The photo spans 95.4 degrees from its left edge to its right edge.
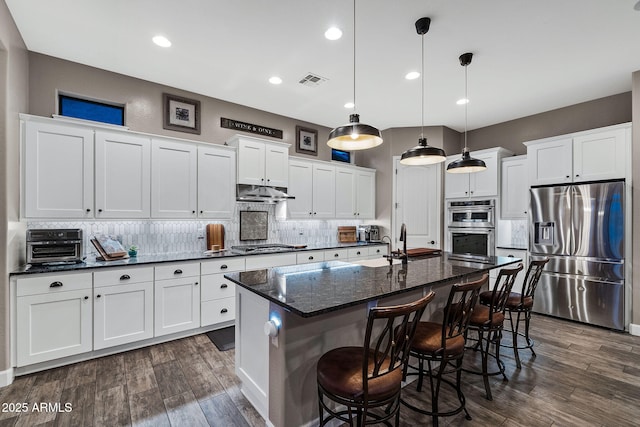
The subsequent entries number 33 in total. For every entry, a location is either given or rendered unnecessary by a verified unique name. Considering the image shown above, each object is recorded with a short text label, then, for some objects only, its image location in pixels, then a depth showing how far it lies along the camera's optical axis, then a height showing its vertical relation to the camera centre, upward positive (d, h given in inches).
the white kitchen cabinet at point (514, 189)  182.7 +16.3
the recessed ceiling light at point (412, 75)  138.9 +67.2
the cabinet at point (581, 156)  145.9 +31.3
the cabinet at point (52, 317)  99.9 -37.0
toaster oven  106.7 -12.2
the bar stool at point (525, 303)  111.1 -35.3
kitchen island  68.6 -28.1
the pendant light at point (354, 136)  82.7 +23.9
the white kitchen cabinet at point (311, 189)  188.9 +16.6
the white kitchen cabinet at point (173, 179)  137.3 +17.1
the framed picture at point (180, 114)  152.8 +54.0
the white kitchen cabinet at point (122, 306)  112.8 -37.4
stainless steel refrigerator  143.7 -18.8
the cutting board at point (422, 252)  137.7 -18.6
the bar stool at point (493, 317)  89.6 -34.4
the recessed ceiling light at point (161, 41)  111.8 +67.5
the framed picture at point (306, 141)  206.8 +53.1
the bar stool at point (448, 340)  73.9 -33.7
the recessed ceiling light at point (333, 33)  106.7 +67.5
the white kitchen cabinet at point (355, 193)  213.5 +16.2
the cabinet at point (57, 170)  109.1 +17.0
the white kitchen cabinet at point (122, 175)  123.8 +17.1
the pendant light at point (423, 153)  102.4 +23.0
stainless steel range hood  165.0 +11.8
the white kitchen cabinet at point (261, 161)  162.7 +30.8
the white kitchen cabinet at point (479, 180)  191.6 +23.6
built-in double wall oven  191.6 -8.7
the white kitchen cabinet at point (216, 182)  150.9 +17.2
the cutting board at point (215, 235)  161.0 -11.9
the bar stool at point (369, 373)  55.0 -33.2
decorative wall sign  172.6 +53.9
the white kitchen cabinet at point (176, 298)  126.0 -37.7
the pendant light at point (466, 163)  123.6 +21.8
